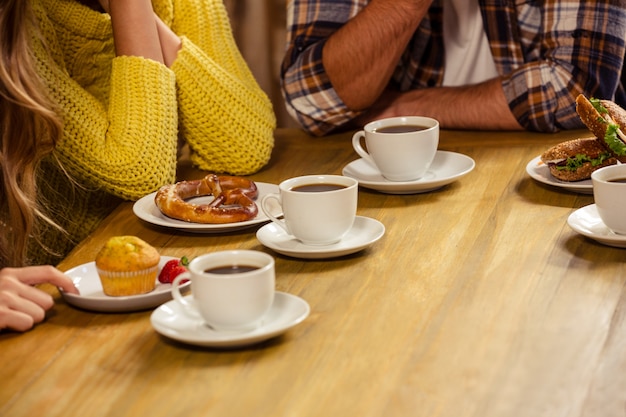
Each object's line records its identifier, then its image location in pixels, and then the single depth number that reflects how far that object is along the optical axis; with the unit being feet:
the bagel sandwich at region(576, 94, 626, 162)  6.58
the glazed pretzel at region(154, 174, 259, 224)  6.51
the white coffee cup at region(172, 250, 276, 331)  5.36
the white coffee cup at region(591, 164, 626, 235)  6.00
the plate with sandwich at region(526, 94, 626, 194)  6.61
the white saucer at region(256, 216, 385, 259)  6.09
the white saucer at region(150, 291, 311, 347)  5.39
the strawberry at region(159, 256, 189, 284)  5.86
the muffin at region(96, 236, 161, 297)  5.74
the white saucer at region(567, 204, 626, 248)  6.04
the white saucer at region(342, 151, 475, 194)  6.86
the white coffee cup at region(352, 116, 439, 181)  6.82
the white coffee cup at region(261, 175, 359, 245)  6.08
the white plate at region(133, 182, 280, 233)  6.48
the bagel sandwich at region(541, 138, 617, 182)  6.73
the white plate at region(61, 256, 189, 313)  5.71
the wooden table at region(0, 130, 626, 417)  5.13
